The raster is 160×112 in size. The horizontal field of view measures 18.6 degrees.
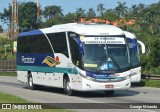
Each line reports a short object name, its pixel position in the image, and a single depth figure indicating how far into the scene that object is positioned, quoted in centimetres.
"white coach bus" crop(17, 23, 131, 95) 2141
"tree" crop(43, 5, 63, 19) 19488
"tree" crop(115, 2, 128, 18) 13438
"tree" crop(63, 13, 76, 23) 13758
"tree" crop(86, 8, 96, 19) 13123
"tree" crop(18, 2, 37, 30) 15812
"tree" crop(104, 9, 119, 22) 10541
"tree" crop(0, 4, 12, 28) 17255
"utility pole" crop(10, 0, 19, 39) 11952
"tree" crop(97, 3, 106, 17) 12900
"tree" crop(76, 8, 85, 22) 12616
